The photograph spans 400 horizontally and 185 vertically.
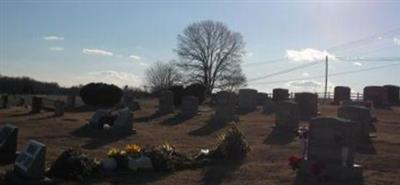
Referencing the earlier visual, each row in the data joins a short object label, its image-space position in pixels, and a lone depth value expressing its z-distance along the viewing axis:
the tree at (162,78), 102.08
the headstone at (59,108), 36.47
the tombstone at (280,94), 46.81
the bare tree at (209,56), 82.38
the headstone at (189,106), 37.06
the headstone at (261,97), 49.27
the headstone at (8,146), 16.31
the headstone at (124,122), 25.92
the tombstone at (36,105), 39.19
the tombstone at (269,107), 40.34
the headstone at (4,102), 45.09
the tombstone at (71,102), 45.84
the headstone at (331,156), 14.19
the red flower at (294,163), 14.95
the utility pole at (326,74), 69.48
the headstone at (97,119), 27.74
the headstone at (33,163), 12.89
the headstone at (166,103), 39.81
